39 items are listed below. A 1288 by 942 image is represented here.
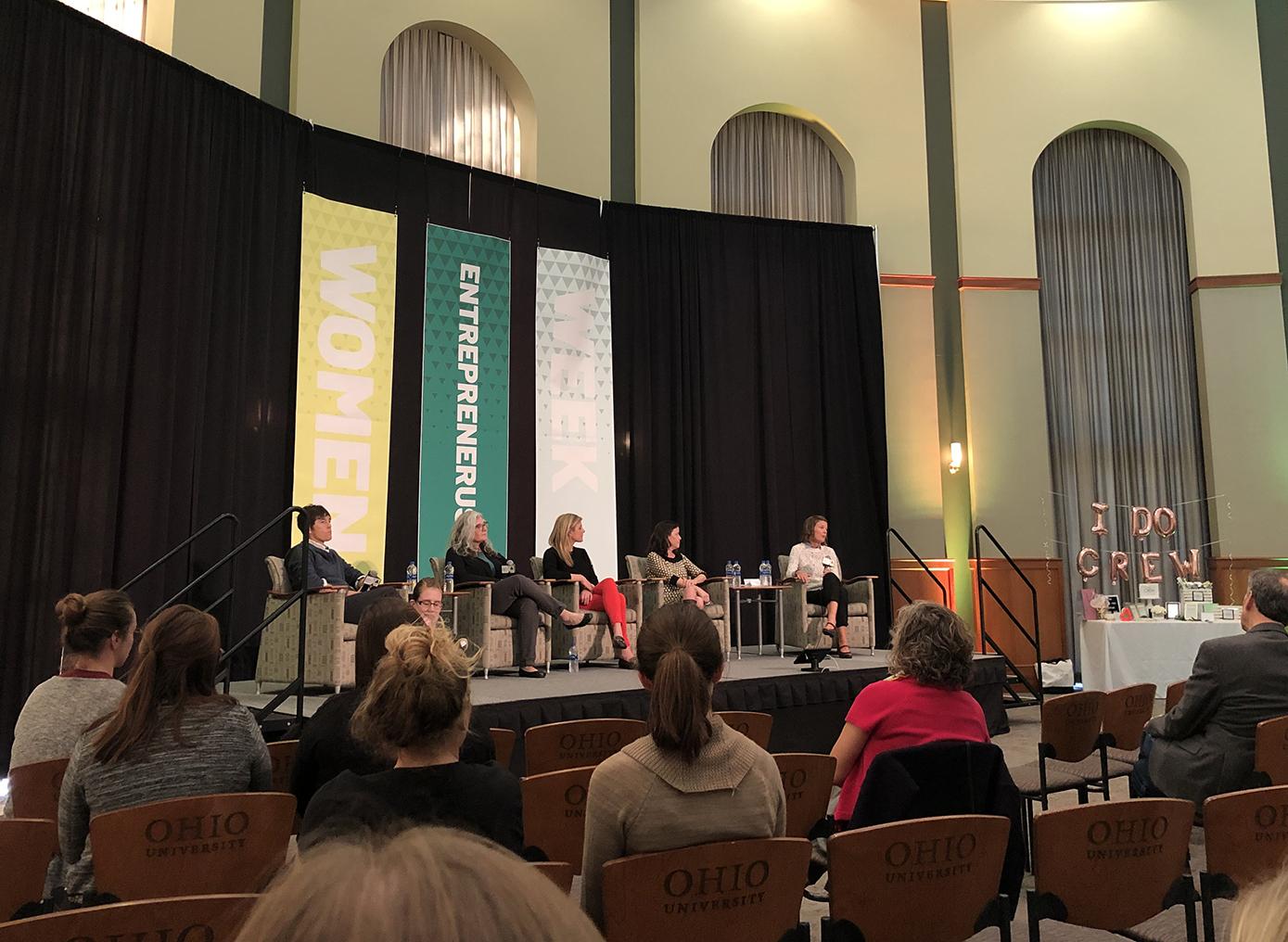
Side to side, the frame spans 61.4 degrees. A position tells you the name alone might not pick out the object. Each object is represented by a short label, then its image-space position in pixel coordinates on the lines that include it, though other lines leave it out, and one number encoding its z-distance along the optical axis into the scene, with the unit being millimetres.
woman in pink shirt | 2621
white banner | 8219
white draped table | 7504
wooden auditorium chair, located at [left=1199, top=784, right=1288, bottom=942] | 2240
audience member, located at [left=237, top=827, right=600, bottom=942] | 448
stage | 5031
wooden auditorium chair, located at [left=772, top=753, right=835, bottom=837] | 2816
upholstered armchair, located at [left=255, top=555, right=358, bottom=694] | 5363
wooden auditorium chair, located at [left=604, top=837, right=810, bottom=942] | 1804
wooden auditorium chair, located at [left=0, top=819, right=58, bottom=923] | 1896
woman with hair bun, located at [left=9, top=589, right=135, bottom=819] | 2738
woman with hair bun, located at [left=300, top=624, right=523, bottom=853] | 1920
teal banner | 7590
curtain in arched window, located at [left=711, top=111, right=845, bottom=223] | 9727
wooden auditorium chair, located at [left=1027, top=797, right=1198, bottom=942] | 2125
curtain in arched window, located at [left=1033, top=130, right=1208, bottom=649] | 9883
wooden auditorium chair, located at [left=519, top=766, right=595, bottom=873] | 2594
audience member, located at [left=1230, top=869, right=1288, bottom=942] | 573
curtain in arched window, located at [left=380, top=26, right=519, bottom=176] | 8039
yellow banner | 6953
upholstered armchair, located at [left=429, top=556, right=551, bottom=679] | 6098
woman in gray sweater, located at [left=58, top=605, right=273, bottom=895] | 2271
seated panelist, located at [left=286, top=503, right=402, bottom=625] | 5617
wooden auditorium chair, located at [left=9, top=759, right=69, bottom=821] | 2561
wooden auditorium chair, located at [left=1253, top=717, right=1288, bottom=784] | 3053
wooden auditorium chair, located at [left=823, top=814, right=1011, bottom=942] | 1987
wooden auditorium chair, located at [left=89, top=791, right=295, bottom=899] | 2043
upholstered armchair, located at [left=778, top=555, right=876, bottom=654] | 7789
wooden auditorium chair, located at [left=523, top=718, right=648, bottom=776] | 3287
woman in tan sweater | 1966
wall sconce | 9602
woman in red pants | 6707
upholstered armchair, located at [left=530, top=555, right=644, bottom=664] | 6766
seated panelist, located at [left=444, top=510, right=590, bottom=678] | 6328
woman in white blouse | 7695
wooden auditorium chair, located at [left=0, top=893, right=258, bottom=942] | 1352
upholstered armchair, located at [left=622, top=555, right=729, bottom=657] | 7207
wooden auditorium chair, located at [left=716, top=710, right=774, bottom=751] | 3486
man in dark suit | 3236
